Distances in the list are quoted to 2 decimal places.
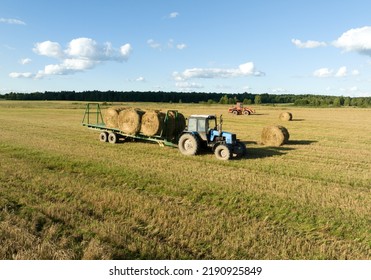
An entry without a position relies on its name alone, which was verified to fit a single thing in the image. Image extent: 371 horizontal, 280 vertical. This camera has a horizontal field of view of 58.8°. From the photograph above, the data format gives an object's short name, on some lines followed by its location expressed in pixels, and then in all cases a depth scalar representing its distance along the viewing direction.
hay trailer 15.23
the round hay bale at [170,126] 15.30
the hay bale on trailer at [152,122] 14.98
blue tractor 13.40
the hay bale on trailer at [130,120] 15.66
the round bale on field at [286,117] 36.00
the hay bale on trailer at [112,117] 17.05
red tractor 43.69
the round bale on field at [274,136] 17.55
